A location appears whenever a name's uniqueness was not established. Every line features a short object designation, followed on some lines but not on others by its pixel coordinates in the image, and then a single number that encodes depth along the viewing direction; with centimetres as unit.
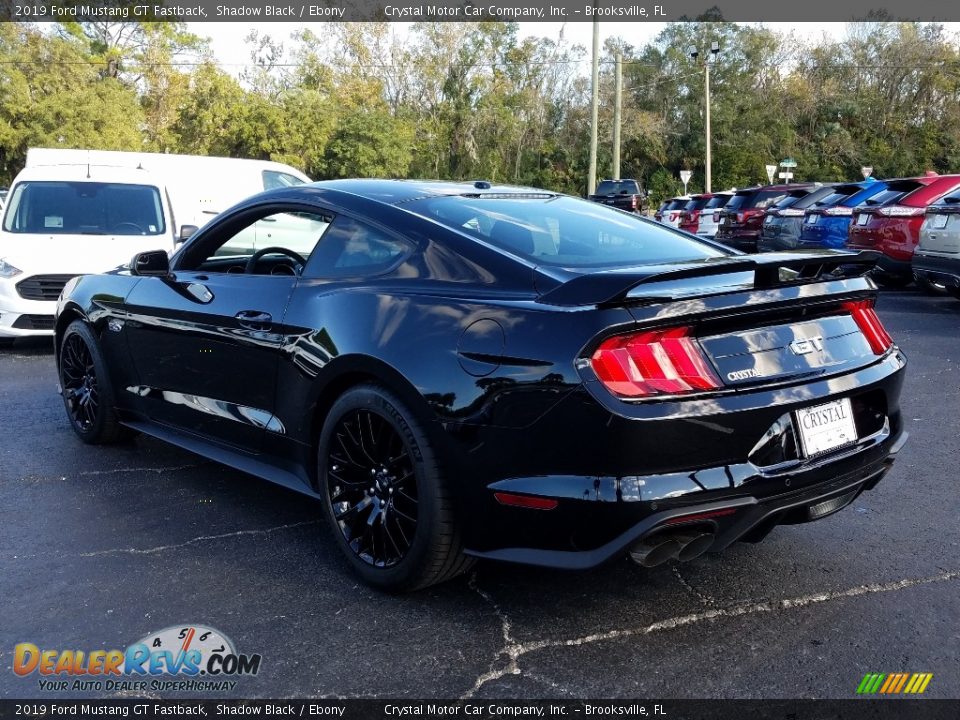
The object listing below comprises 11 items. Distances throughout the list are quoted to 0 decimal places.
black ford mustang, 283
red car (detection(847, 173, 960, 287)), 1218
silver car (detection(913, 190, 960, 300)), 1036
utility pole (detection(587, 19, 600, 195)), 2734
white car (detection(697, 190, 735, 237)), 2153
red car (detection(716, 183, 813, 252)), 1941
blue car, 1395
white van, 859
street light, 4205
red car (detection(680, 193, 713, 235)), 2275
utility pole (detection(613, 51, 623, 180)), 3024
